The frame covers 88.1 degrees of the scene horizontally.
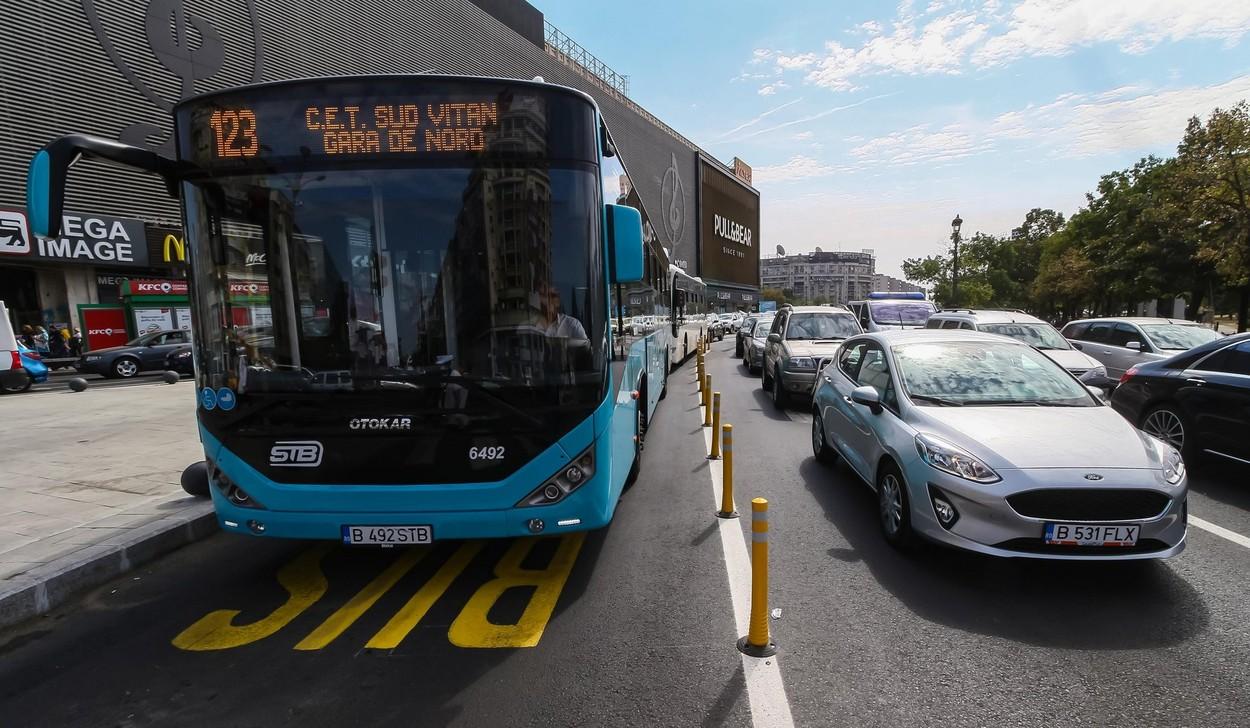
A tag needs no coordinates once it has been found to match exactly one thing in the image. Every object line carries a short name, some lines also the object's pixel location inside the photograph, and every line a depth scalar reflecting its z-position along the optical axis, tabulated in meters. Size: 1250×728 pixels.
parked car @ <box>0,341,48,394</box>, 15.74
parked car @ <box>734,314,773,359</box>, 22.07
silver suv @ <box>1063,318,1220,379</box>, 11.19
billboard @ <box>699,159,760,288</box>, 75.19
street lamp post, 34.88
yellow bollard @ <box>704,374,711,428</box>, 10.20
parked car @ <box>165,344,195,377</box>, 20.27
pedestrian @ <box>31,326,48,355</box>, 21.06
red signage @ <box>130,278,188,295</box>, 22.78
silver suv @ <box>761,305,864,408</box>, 11.17
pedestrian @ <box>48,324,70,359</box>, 21.89
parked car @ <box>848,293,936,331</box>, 17.31
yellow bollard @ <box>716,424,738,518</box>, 5.49
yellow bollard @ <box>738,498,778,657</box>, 3.22
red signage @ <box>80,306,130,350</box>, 22.33
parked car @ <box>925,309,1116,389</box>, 9.79
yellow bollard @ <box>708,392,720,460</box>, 7.97
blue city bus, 3.81
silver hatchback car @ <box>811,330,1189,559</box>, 3.92
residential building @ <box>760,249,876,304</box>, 183.38
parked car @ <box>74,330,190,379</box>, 19.09
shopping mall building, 19.61
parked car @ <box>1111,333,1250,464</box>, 6.12
